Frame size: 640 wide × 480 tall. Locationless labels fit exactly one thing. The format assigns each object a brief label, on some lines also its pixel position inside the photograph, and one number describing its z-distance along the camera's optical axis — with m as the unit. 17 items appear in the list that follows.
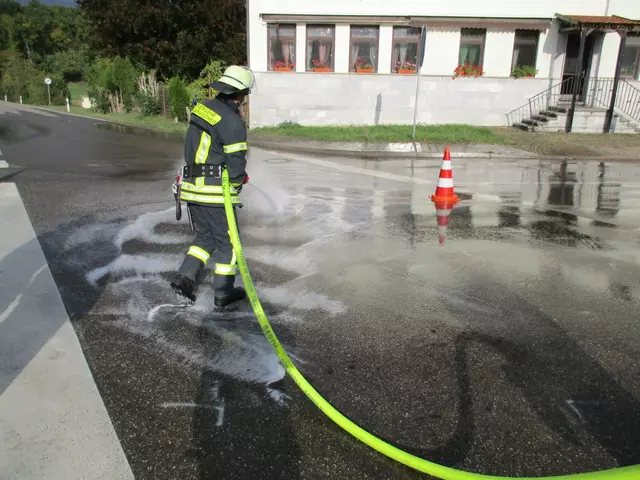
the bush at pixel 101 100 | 32.84
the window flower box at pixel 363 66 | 20.92
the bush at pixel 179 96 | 24.56
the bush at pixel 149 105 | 28.73
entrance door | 21.22
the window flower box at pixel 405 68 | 20.93
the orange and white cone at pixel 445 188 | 9.01
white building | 20.41
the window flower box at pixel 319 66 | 21.03
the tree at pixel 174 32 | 29.98
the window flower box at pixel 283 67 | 21.08
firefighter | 4.35
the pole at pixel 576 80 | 18.92
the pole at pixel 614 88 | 19.02
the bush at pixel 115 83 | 31.00
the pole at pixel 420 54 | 15.66
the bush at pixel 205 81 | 25.30
